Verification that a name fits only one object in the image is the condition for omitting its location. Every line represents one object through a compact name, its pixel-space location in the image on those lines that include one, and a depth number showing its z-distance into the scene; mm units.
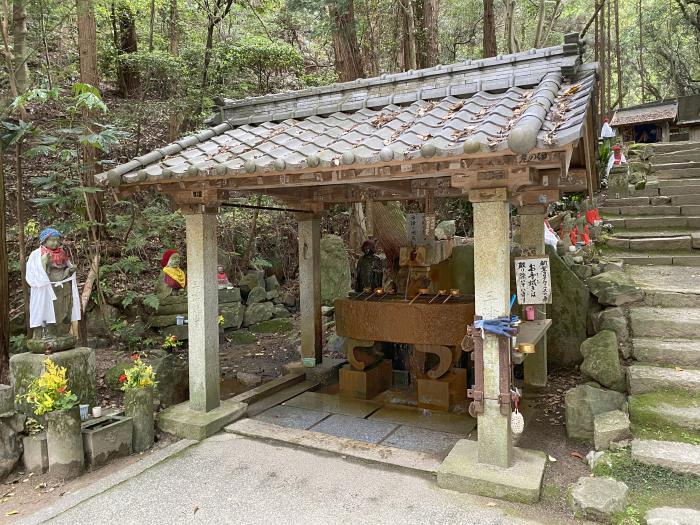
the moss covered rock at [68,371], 5461
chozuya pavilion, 3971
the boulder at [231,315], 11078
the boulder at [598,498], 3631
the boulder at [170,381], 6098
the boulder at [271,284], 12539
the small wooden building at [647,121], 22498
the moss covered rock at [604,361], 5314
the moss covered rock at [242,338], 10805
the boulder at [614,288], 6871
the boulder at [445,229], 10750
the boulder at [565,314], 7812
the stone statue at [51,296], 5488
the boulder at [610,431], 4582
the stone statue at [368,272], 7875
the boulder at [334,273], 12008
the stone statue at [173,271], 7672
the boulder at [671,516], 3375
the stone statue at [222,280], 8241
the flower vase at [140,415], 5289
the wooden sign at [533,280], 5262
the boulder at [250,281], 11914
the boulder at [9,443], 4828
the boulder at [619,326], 5883
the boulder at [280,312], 12000
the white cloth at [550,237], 8070
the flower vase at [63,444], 4691
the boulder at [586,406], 5062
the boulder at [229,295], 11117
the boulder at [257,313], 11562
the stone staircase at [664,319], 4488
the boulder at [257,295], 11828
